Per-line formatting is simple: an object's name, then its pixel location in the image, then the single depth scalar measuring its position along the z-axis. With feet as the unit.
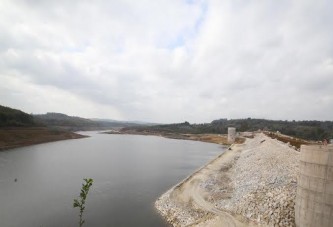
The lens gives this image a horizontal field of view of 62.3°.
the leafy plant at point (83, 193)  43.65
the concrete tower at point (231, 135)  378.12
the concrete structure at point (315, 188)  52.11
